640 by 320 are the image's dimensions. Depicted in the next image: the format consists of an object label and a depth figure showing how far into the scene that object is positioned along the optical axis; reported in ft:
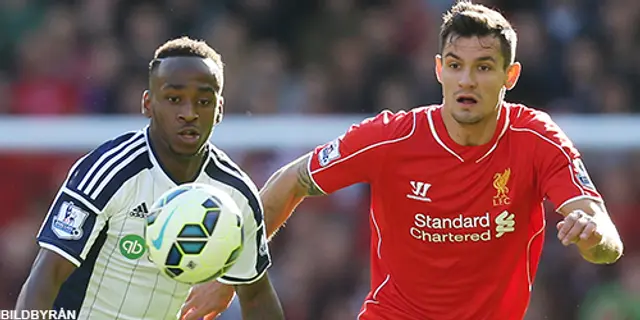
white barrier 71.56
